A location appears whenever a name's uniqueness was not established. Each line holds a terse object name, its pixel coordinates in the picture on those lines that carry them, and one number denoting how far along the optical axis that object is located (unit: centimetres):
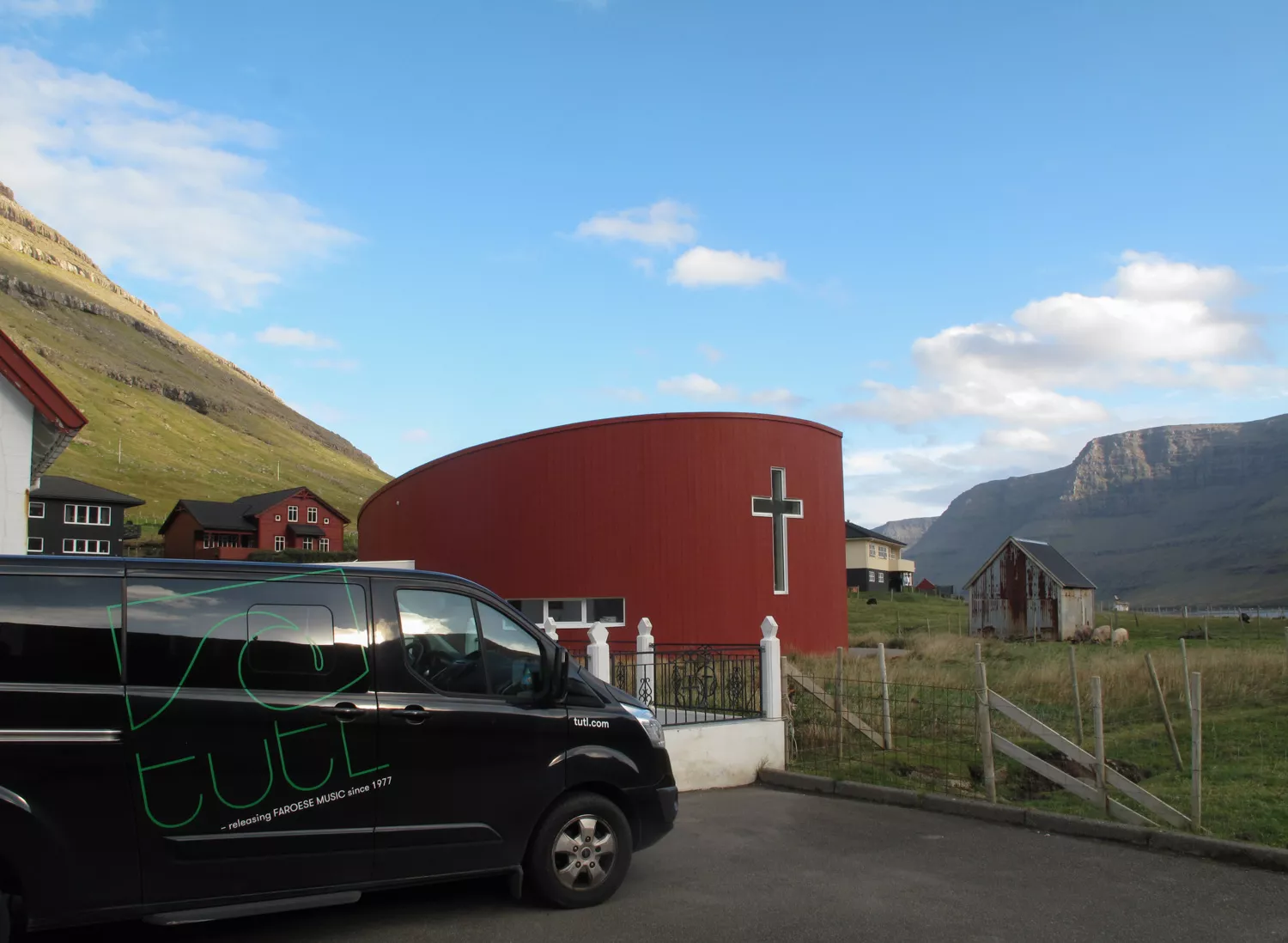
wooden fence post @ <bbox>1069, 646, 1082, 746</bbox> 1022
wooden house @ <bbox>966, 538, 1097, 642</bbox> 3988
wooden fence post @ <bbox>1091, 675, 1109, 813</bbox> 869
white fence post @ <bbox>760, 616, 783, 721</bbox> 1150
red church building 2164
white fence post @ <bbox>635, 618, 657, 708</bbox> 1174
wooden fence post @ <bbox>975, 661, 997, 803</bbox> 945
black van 503
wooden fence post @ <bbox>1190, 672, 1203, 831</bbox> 802
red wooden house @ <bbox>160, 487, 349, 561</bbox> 8744
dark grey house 7288
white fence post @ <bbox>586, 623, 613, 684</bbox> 1095
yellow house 8688
